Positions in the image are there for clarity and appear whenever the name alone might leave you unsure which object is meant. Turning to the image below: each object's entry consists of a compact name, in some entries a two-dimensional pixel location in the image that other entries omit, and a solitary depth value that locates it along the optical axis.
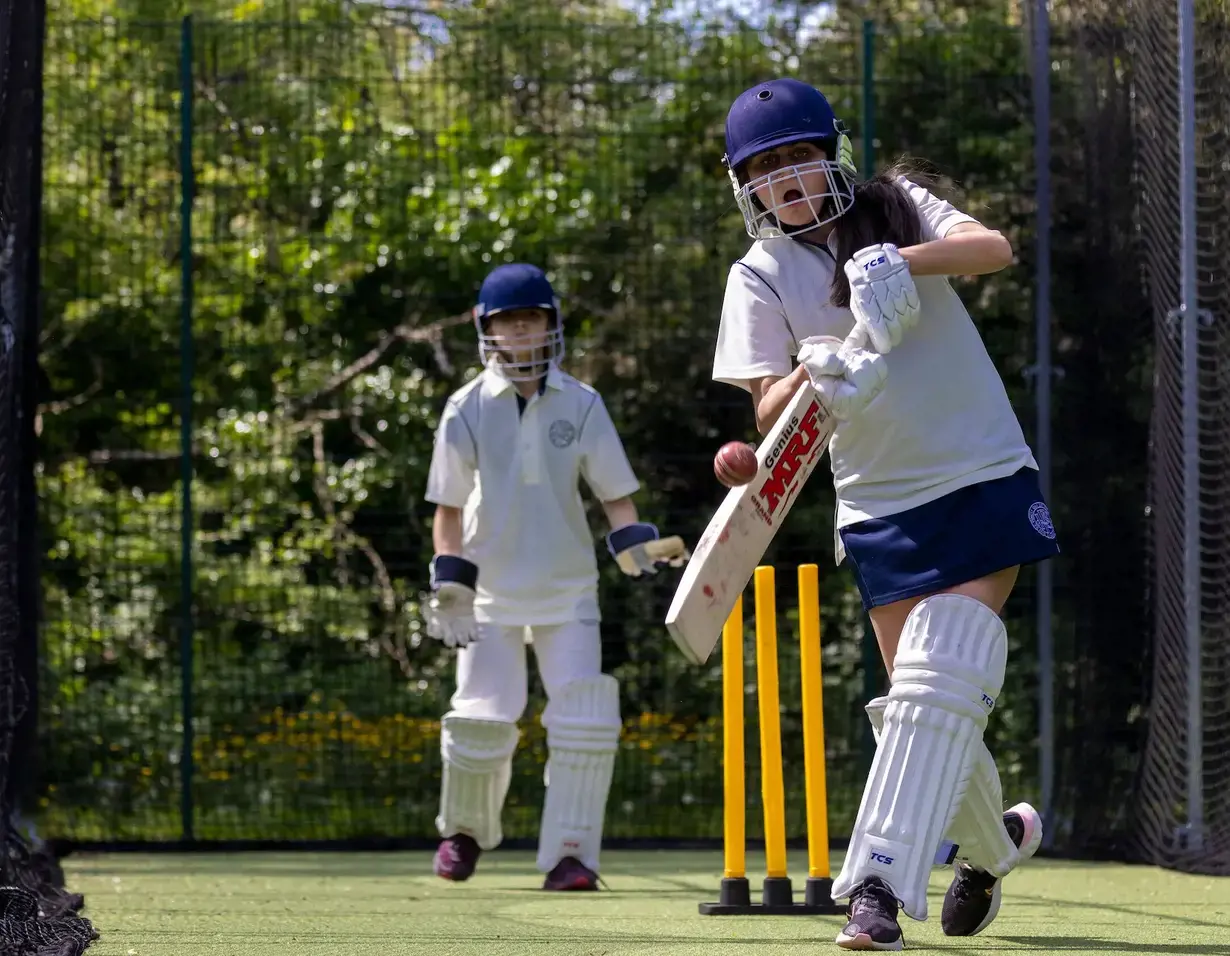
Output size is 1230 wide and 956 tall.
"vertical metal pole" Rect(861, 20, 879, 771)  12.69
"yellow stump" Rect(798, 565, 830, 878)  8.71
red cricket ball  6.91
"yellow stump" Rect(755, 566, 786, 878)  8.68
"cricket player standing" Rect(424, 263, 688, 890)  10.81
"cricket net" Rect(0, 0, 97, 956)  8.84
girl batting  6.94
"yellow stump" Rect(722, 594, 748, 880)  8.87
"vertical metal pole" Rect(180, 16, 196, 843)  12.74
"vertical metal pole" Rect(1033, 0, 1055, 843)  12.38
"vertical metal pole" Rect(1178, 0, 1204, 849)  11.04
